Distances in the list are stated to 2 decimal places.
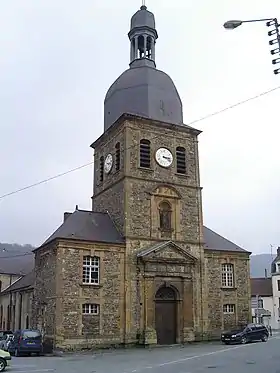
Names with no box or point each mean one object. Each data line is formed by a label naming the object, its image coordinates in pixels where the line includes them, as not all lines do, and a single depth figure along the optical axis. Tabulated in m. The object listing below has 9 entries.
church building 27.03
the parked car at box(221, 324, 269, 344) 28.36
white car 17.03
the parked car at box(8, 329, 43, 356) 24.81
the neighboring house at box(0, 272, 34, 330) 36.81
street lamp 11.91
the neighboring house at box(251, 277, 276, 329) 52.89
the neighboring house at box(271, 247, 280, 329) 55.53
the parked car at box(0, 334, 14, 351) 26.50
